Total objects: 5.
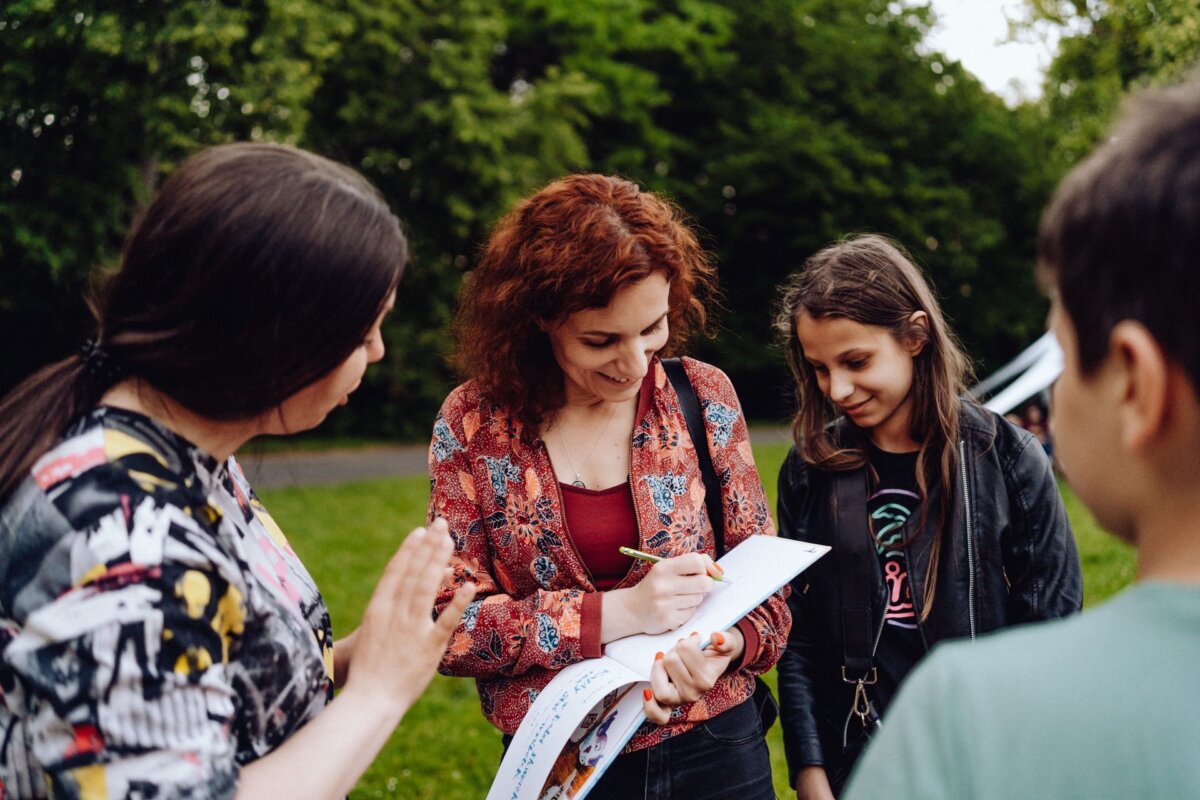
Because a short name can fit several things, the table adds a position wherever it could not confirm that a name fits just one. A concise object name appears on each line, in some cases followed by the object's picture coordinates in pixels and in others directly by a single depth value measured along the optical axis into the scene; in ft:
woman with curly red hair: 6.88
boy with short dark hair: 2.91
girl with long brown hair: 7.32
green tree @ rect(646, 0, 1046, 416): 67.97
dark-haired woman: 3.87
